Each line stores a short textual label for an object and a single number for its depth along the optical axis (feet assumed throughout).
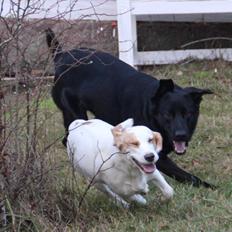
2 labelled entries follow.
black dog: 27.72
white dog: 22.12
